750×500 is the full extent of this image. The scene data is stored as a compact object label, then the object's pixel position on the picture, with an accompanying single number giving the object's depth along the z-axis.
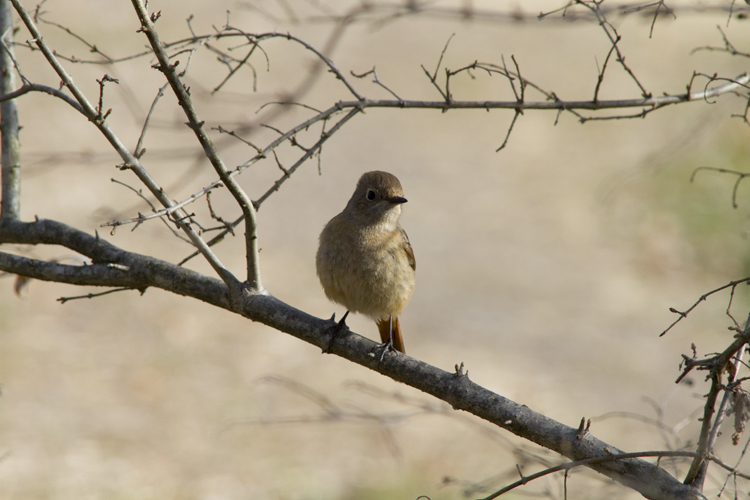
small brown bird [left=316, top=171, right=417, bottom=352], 8.77
